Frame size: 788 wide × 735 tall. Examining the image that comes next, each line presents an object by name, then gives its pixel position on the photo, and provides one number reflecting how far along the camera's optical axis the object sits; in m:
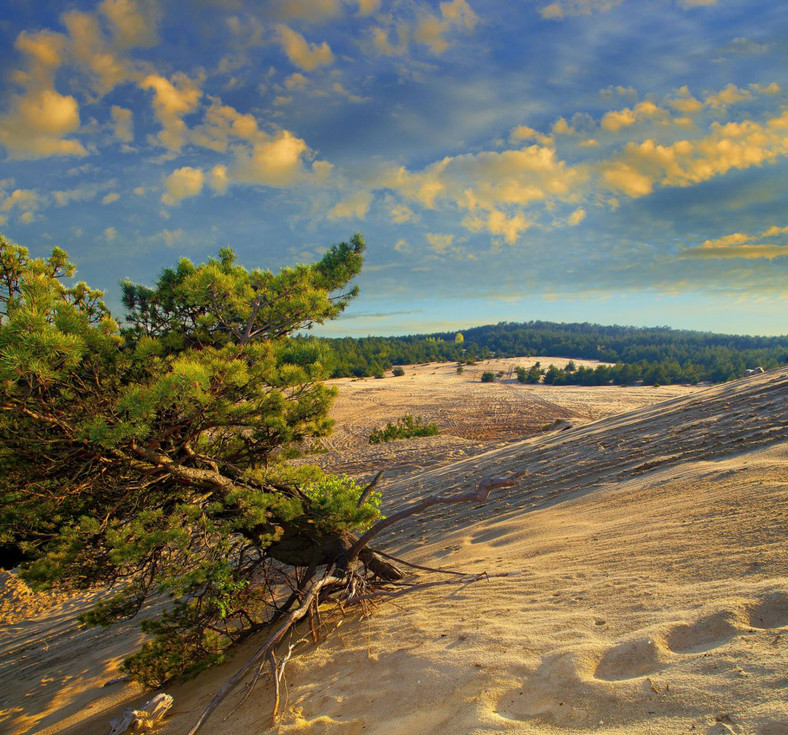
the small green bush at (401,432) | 21.20
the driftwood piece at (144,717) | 3.51
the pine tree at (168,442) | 3.38
